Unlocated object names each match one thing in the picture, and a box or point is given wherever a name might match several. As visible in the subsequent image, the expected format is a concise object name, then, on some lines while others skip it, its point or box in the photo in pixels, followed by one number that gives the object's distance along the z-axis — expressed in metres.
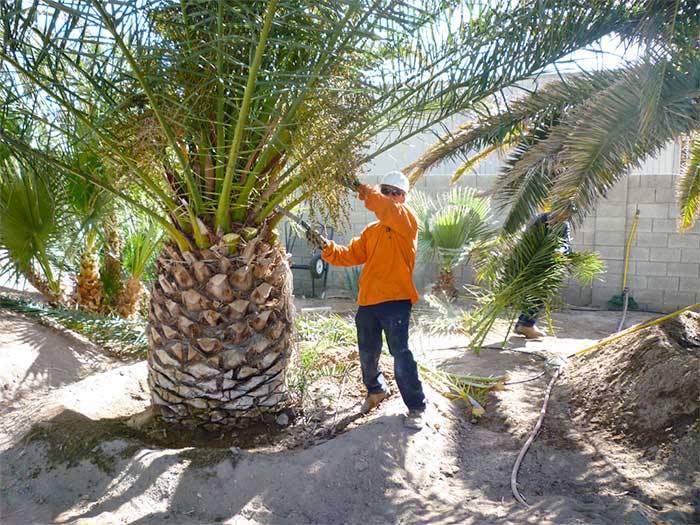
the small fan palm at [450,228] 9.76
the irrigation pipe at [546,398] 3.56
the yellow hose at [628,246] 8.94
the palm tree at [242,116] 3.28
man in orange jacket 4.10
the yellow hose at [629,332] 5.06
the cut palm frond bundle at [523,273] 6.02
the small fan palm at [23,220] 5.55
